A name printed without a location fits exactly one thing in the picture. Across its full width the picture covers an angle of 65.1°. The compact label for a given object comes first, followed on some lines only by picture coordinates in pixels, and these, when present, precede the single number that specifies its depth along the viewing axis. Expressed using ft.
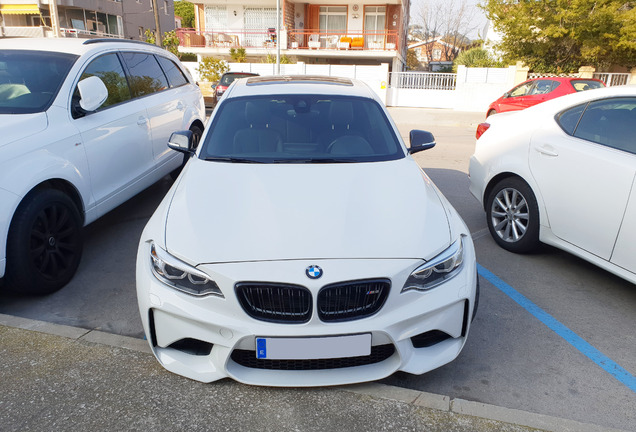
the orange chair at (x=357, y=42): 102.73
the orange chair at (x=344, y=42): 101.24
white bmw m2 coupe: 7.97
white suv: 11.31
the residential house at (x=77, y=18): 123.75
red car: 44.06
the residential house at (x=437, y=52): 160.44
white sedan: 11.79
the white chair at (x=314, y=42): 100.17
